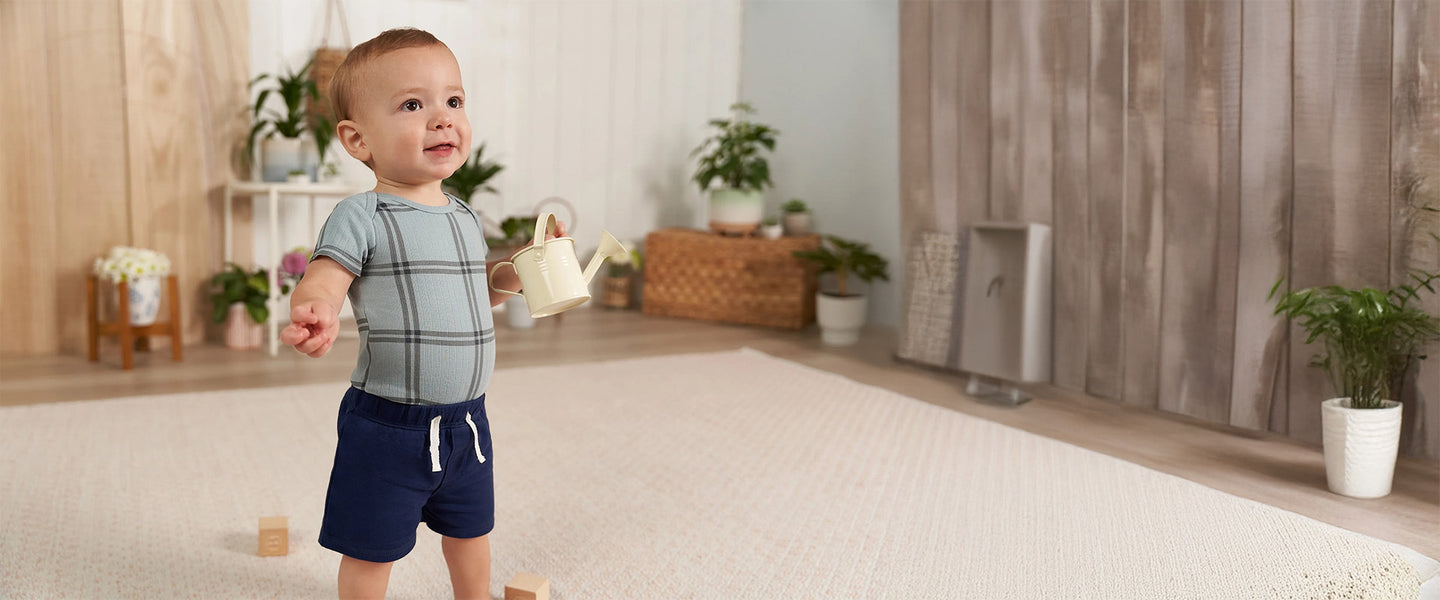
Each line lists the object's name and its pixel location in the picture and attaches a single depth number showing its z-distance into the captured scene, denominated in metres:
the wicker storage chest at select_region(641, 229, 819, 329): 3.64
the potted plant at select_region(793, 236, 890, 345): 3.33
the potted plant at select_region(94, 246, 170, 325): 2.75
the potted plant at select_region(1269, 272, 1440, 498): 1.70
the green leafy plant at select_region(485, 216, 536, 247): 3.63
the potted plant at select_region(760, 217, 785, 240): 3.75
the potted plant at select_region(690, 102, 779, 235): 3.80
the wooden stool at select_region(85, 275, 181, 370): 2.72
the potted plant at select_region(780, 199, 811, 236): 3.85
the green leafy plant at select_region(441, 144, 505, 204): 3.54
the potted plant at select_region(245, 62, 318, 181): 3.00
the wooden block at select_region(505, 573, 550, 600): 1.22
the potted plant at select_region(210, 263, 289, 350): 2.98
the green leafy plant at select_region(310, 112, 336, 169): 3.07
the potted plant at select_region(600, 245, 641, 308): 4.13
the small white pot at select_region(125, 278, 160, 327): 2.76
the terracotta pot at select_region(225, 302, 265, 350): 3.03
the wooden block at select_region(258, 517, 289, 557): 1.39
